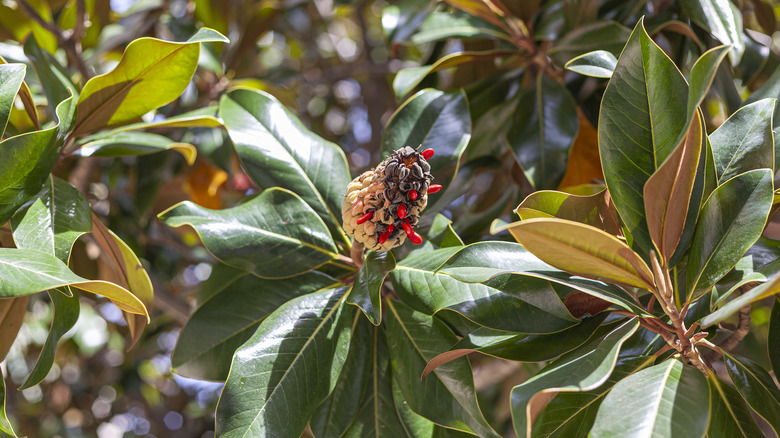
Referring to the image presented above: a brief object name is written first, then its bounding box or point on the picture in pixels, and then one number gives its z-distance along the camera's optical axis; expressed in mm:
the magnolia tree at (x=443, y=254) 771
